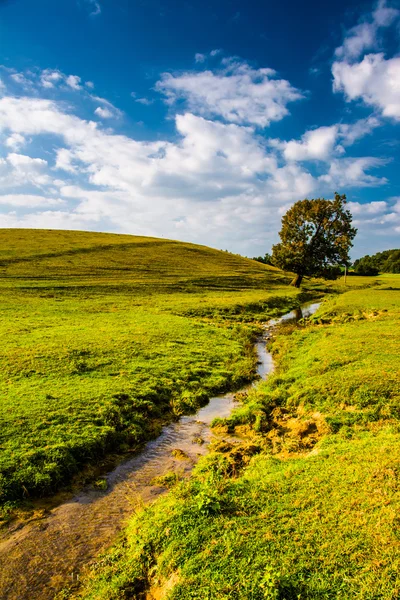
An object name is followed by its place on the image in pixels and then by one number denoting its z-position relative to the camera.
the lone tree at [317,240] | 67.62
